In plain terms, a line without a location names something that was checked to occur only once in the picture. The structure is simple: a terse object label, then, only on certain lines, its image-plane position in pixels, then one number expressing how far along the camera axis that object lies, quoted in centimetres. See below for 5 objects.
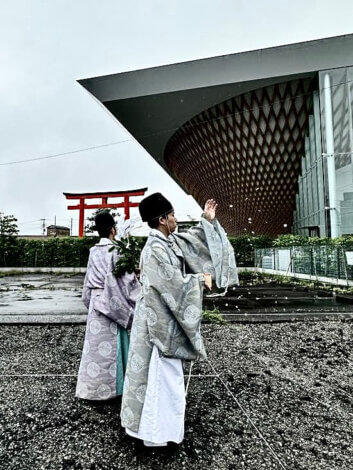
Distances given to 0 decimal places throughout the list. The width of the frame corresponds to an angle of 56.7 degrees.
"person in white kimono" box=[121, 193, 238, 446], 185
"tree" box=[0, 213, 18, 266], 2098
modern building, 1545
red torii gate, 2272
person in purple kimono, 258
